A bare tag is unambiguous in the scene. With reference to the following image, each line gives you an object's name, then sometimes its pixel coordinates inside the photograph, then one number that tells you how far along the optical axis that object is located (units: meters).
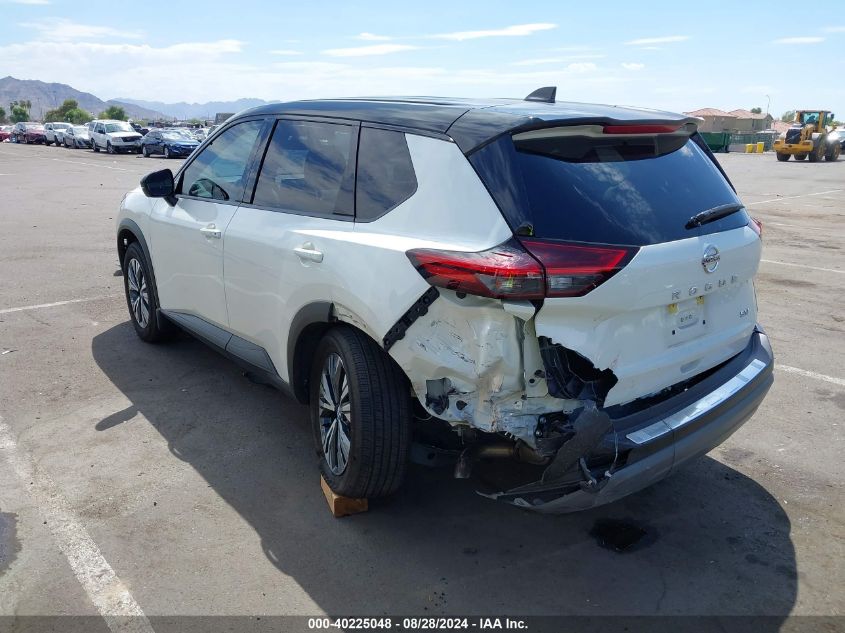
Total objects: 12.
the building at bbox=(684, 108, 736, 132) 92.81
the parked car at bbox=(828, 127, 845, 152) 38.00
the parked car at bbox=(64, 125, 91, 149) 43.66
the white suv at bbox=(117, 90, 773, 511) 2.78
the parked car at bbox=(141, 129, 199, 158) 34.50
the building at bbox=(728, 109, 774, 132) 97.85
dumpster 50.69
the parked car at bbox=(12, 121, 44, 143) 55.34
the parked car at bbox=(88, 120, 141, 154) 38.47
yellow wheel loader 36.81
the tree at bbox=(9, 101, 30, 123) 165.50
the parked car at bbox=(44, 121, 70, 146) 49.53
